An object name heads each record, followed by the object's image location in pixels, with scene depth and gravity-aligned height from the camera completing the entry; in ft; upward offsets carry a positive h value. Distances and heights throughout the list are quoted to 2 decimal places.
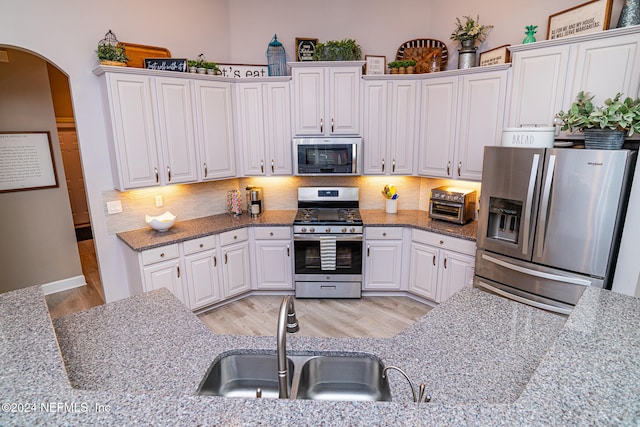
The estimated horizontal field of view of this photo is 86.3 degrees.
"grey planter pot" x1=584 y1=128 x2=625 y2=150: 7.48 +0.13
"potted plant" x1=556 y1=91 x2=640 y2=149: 7.13 +0.52
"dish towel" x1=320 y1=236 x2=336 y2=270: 12.21 -3.75
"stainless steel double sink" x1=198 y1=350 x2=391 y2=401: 4.76 -3.20
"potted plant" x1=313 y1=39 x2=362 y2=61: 12.14 +3.39
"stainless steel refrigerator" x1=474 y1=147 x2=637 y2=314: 7.57 -1.83
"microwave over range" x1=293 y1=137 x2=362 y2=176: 12.50 -0.32
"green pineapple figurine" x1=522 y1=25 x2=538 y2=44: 9.67 +3.10
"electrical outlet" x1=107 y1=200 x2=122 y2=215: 11.05 -1.84
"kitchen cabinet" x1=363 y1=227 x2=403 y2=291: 12.51 -4.13
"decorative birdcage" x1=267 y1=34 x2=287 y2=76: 12.59 +3.29
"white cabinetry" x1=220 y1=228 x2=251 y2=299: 12.18 -4.11
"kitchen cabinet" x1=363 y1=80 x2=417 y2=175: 12.38 +0.74
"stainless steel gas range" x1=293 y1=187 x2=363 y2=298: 12.23 -3.83
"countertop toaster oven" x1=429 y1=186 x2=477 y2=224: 11.73 -2.04
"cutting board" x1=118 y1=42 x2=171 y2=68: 10.85 +3.11
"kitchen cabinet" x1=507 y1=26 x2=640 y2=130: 7.93 +1.82
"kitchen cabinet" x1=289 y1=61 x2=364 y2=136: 12.17 +1.77
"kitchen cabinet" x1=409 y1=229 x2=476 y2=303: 11.05 -4.00
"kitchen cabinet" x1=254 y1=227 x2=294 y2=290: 12.69 -4.11
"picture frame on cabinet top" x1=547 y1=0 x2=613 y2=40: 8.45 +3.23
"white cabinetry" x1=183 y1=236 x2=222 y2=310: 11.30 -4.14
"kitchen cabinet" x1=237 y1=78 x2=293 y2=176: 12.58 +0.77
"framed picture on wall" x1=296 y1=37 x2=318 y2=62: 12.92 +3.75
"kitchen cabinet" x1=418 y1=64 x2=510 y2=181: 10.59 +0.86
